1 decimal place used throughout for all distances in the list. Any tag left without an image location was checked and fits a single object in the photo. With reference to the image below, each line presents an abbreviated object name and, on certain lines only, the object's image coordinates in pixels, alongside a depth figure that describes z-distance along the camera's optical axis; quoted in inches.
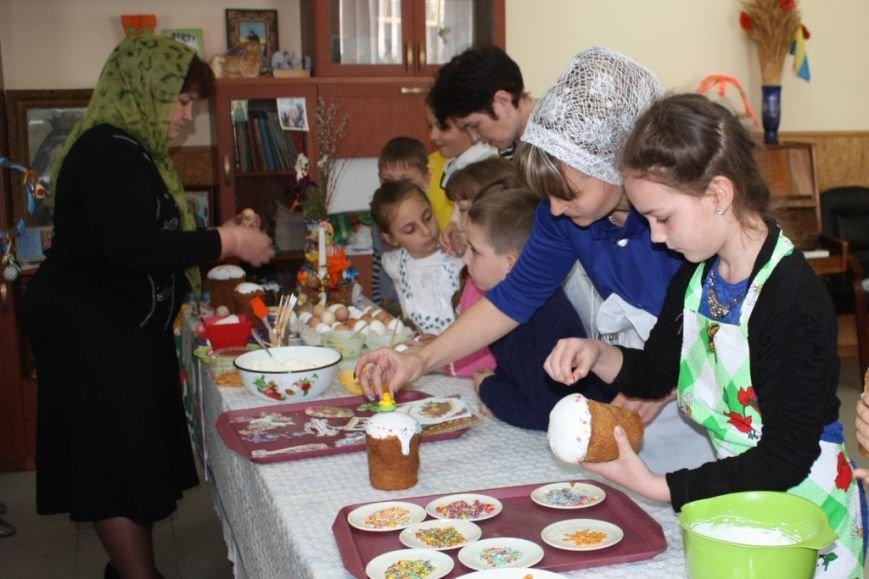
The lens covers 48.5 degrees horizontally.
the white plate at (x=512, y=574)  48.1
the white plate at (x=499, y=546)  50.1
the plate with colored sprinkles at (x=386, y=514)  55.7
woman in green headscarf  94.1
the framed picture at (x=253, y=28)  187.6
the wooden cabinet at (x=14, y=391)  161.0
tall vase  209.6
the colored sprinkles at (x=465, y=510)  56.8
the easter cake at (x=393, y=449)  62.0
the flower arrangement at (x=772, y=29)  208.4
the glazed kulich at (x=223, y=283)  125.3
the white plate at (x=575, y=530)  52.1
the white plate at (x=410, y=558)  49.4
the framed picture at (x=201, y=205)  186.1
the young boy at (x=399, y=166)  146.6
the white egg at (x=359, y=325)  101.6
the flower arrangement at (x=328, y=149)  145.0
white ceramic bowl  83.8
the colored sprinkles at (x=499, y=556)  50.3
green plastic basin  37.9
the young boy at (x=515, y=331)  74.1
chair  213.9
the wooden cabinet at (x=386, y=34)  181.8
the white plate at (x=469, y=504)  56.6
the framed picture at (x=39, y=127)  177.5
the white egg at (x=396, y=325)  104.0
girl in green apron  48.3
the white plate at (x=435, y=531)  52.9
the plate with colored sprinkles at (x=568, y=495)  57.8
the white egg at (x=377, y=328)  102.0
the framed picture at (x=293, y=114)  181.2
